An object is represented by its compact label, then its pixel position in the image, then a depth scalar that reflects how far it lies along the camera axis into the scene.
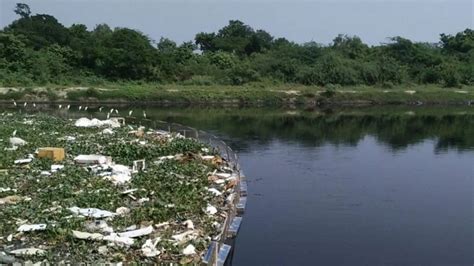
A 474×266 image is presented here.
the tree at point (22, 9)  62.54
